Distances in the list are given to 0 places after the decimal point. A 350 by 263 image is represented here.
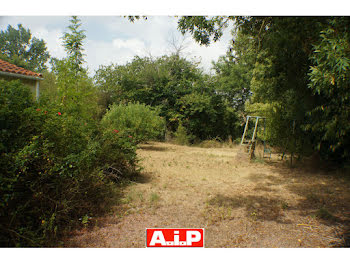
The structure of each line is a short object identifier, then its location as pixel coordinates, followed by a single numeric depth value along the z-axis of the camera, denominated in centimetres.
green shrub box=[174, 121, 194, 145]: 1352
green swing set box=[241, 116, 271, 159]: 800
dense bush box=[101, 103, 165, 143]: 966
